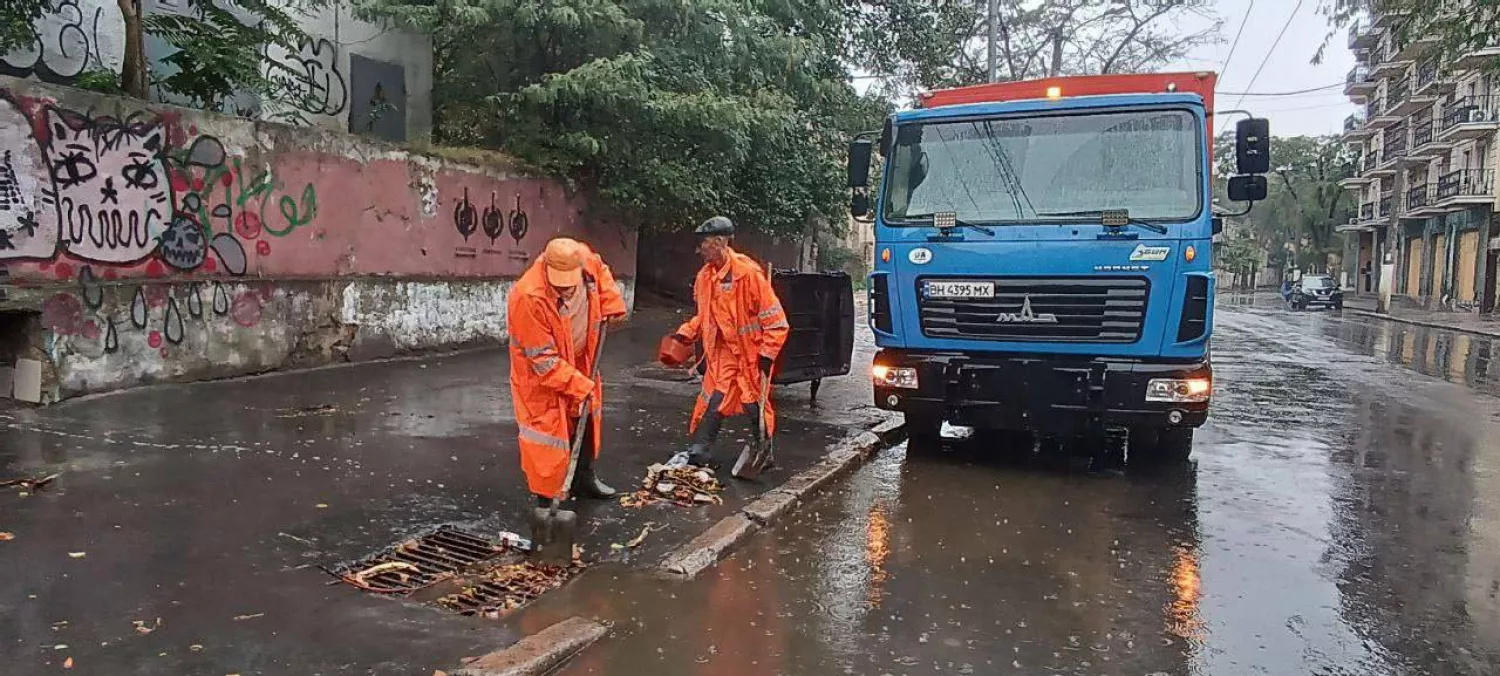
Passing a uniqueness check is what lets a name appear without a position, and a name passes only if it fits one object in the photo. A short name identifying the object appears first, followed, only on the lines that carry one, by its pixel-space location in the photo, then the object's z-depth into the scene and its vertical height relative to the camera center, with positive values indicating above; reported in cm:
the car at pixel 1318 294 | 3881 +12
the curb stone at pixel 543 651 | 343 -141
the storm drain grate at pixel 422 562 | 432 -141
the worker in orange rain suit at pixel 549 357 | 454 -43
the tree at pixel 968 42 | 2178 +635
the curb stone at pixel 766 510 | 470 -135
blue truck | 636 +17
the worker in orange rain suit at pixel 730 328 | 617 -35
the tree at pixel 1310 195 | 5762 +614
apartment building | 3603 +538
